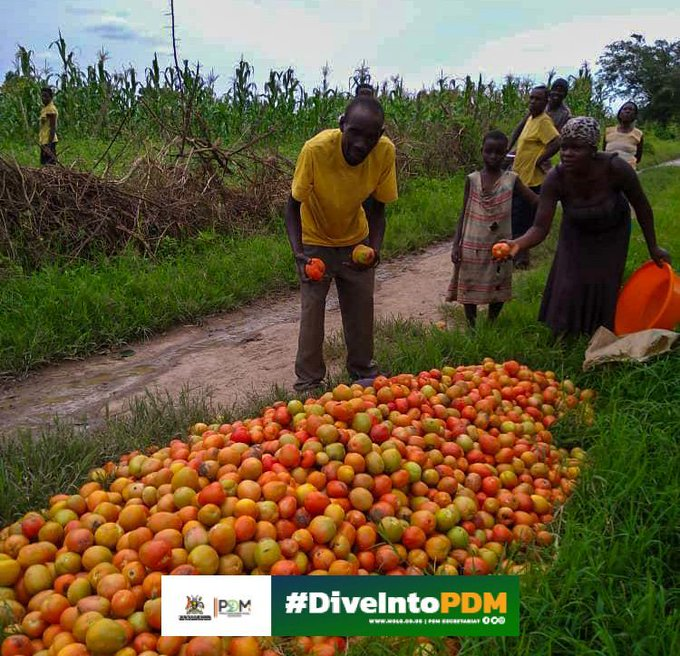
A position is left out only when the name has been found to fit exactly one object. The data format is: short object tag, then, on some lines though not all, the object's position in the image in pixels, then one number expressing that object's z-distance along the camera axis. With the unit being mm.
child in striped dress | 4590
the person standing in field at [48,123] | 10617
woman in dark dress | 3566
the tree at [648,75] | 33531
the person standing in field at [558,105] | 6867
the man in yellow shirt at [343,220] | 3320
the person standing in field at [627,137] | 8133
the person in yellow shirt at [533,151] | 6582
